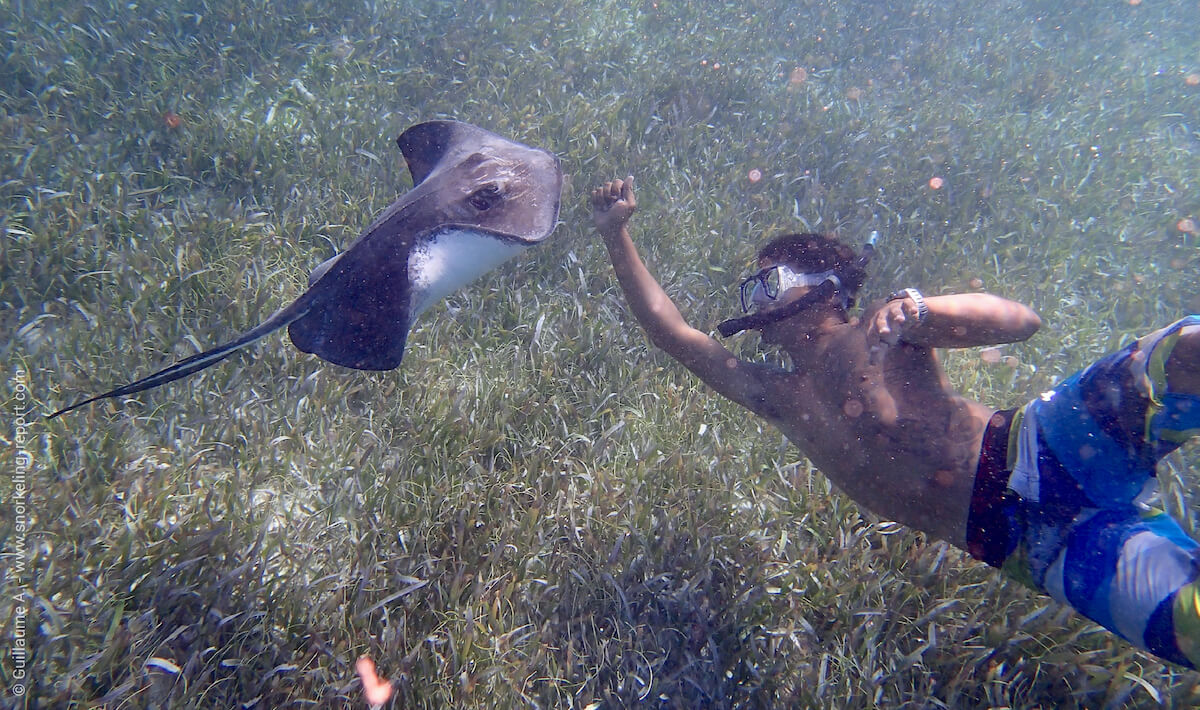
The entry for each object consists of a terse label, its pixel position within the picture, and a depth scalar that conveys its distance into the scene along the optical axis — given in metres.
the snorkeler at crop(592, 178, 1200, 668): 2.20
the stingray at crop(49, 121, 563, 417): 3.13
